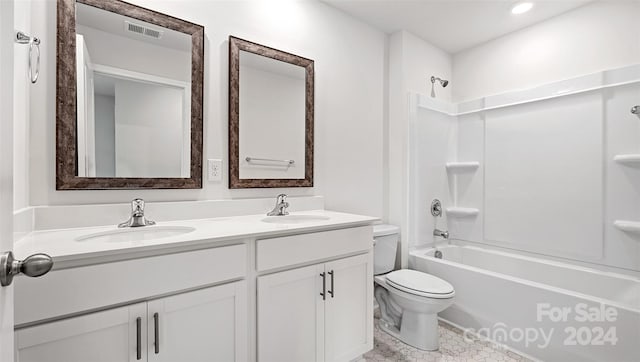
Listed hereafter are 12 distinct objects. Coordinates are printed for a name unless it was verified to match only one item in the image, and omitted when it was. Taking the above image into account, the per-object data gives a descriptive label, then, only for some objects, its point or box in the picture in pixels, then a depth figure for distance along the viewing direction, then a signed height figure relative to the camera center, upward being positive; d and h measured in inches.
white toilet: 69.9 -29.8
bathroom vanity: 32.7 -16.4
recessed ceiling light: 82.8 +50.7
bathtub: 59.9 -30.7
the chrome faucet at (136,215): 50.8 -6.5
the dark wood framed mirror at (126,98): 48.5 +15.3
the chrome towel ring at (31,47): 36.0 +17.8
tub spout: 106.0 -19.8
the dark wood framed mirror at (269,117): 65.4 +15.5
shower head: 105.6 +37.1
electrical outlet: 62.2 +2.2
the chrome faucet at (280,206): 67.5 -6.4
